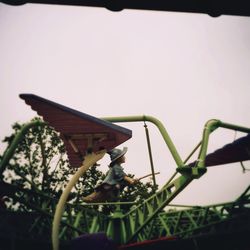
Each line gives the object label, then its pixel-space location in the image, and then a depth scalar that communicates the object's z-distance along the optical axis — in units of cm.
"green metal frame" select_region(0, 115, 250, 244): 524
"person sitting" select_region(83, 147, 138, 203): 659
